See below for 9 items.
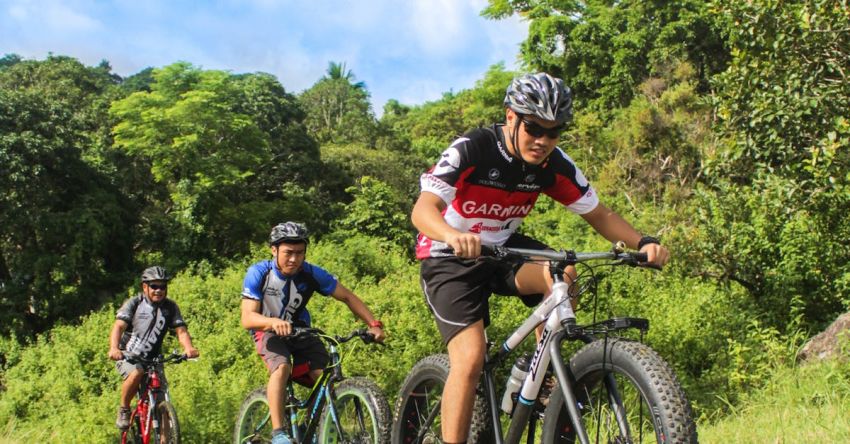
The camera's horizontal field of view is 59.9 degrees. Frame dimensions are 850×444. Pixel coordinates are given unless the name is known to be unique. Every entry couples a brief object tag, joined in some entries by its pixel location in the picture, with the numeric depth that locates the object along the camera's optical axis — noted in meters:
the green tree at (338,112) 46.28
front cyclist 3.51
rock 8.35
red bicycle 7.37
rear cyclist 7.72
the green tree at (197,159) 29.50
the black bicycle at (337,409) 5.00
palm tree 67.69
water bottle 3.63
